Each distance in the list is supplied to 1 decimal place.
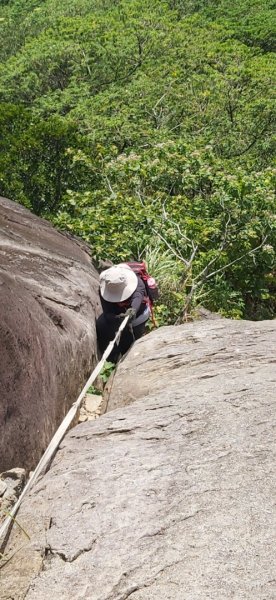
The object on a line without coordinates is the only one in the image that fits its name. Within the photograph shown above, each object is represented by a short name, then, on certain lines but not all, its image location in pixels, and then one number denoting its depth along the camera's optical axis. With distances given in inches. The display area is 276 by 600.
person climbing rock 279.4
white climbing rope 139.3
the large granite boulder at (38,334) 168.2
